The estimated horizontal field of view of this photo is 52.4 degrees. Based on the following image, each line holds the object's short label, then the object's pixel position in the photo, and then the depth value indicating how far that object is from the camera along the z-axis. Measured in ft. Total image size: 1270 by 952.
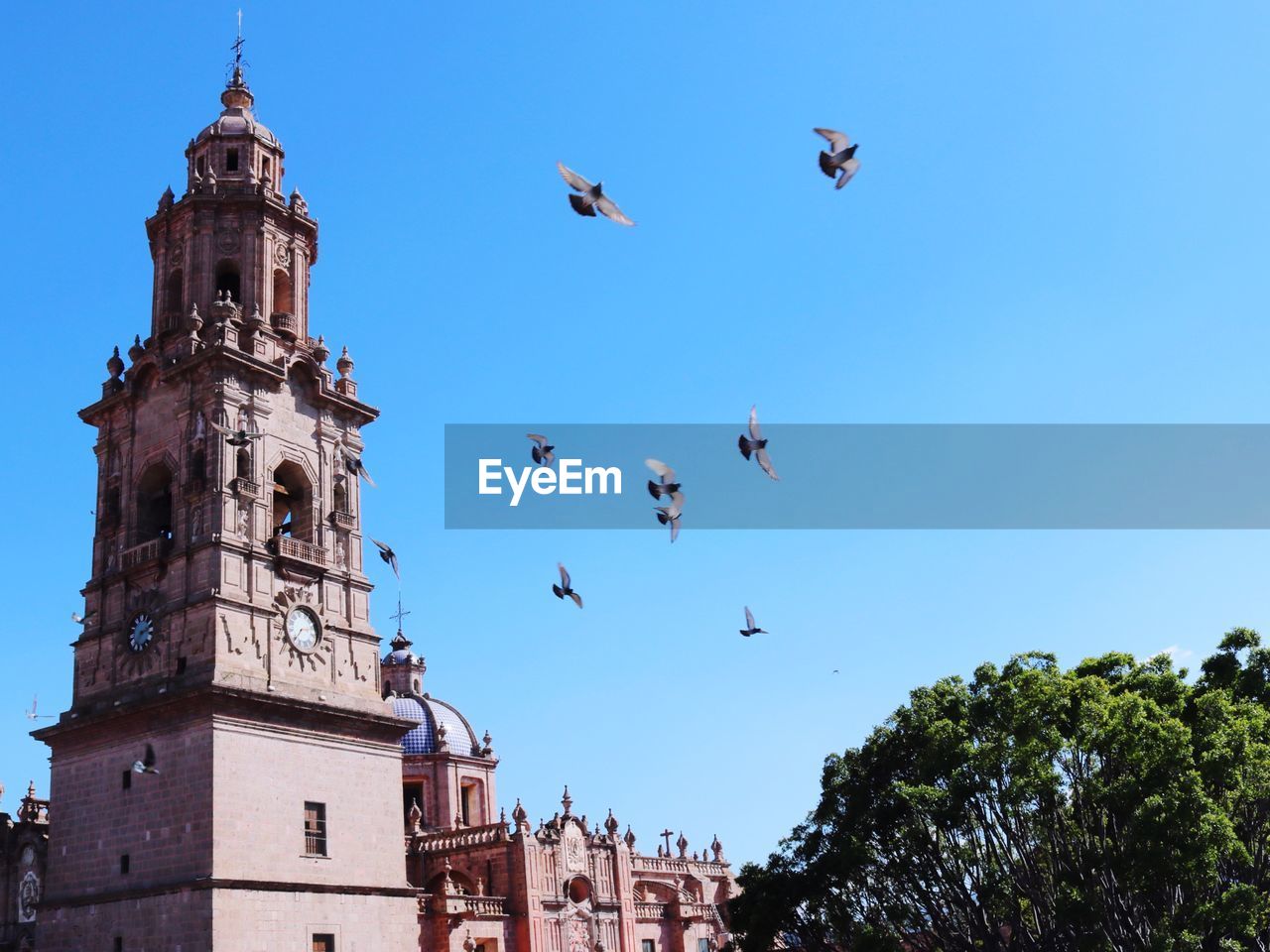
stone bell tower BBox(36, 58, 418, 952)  116.67
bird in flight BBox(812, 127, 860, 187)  67.82
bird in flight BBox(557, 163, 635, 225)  67.62
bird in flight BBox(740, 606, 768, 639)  86.48
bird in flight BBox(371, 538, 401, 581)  125.28
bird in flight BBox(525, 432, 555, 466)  88.33
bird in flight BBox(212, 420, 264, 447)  123.03
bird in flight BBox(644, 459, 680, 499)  82.89
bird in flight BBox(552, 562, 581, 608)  85.87
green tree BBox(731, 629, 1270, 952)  96.48
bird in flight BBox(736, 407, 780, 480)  77.56
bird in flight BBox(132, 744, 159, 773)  118.40
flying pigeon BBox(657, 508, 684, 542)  81.25
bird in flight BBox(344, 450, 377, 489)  127.75
